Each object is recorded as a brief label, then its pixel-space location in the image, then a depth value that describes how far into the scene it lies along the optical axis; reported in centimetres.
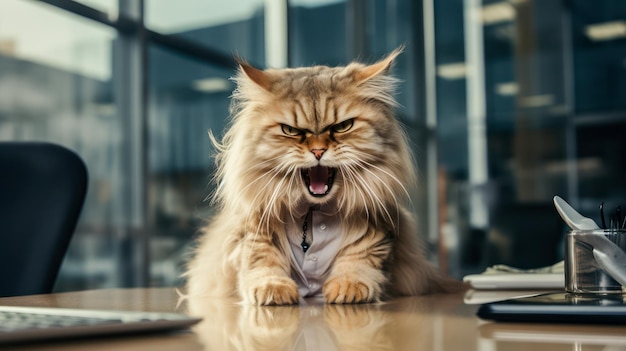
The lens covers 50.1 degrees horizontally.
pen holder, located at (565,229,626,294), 88
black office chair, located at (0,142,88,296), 138
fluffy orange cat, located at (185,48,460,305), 116
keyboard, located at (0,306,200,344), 59
